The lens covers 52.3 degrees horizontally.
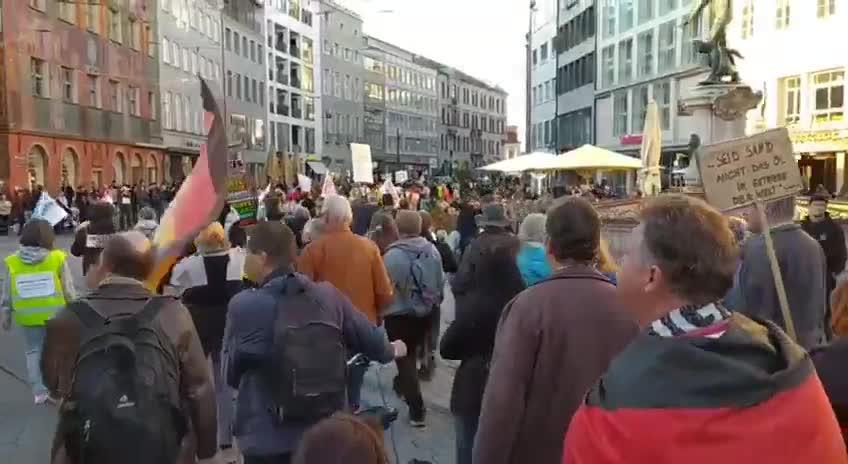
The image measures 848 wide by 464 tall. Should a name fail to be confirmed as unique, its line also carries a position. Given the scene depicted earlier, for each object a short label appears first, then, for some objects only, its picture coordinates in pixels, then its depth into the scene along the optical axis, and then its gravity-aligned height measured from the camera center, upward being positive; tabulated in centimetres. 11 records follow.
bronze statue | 1880 +294
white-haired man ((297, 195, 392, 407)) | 611 -60
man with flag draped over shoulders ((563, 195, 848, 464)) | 189 -47
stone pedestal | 1839 +154
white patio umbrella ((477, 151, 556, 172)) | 2134 +41
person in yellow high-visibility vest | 695 -80
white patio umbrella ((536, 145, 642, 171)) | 1928 +40
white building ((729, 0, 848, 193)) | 3319 +414
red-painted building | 3272 +384
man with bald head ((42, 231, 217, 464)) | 336 -64
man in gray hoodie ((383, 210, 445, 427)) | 685 -91
